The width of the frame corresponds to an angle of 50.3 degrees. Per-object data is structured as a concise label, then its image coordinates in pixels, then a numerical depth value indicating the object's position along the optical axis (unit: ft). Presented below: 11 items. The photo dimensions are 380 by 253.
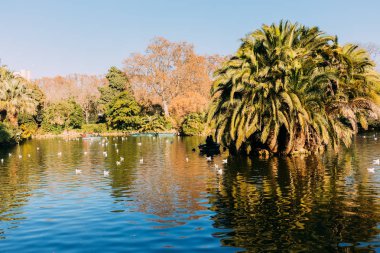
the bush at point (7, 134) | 174.66
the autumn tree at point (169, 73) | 266.36
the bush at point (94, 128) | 279.90
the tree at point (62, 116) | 273.33
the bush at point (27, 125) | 246.19
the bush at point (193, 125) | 238.89
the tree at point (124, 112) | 270.46
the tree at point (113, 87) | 299.79
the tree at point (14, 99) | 196.44
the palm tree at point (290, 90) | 100.01
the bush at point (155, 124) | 268.00
